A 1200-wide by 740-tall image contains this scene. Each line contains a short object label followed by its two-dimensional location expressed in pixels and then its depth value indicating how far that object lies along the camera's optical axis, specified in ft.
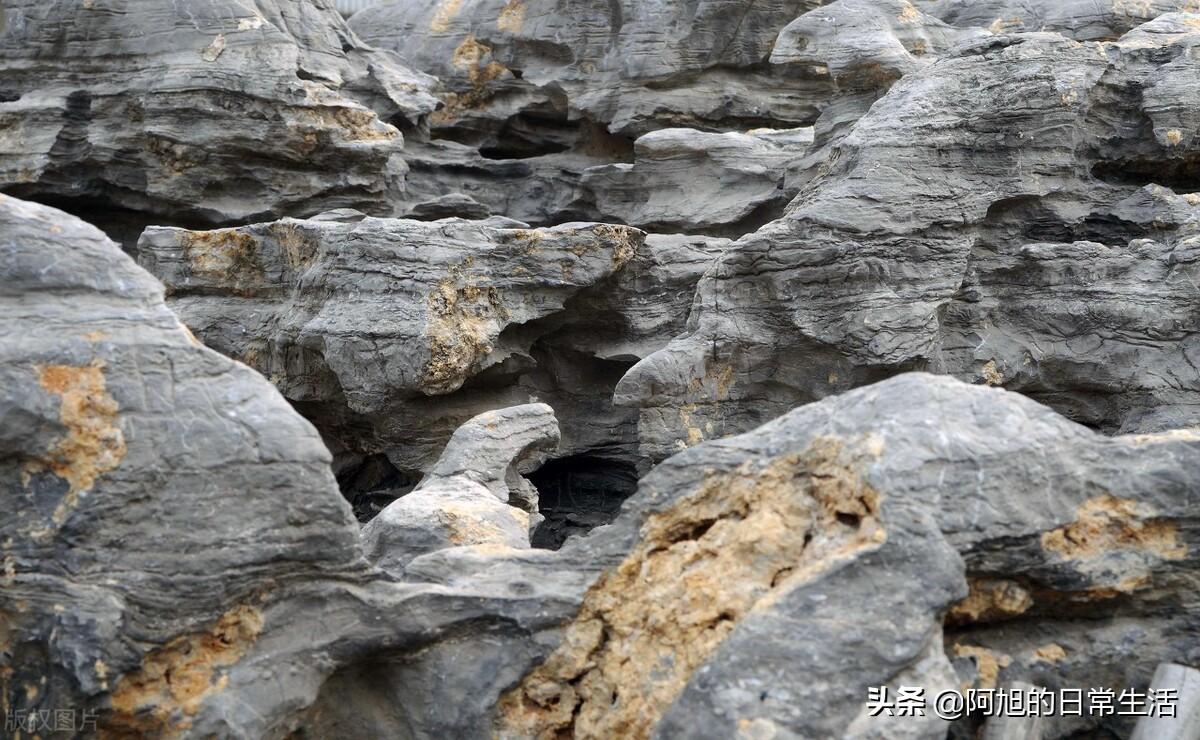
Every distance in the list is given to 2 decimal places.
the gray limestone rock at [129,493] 12.73
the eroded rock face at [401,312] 29.04
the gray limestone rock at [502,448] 21.94
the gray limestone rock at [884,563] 12.25
